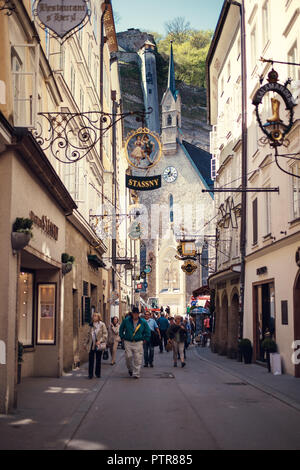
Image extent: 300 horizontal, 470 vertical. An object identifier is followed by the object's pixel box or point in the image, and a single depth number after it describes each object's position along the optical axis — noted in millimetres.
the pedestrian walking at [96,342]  15609
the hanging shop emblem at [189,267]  35750
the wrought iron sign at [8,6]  10081
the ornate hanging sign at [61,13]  12273
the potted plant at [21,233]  10219
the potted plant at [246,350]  22484
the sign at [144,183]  20641
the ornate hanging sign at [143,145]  18078
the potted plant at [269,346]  18891
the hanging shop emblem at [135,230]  39875
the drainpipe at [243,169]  24156
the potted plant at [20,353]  13312
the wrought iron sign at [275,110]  11738
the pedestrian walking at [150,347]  20066
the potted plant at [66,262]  16609
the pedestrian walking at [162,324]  27522
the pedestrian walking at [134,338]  16266
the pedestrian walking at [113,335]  20234
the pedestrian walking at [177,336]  20328
